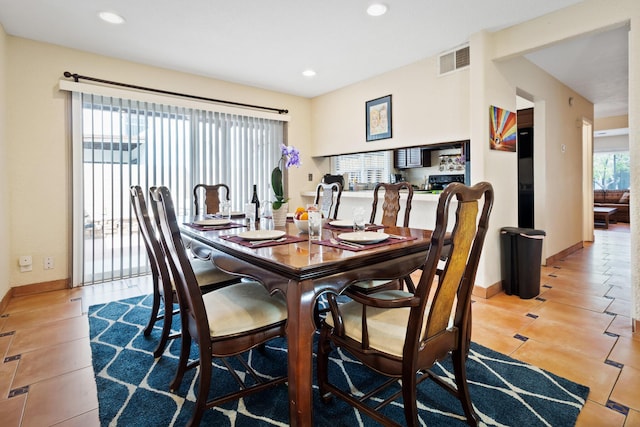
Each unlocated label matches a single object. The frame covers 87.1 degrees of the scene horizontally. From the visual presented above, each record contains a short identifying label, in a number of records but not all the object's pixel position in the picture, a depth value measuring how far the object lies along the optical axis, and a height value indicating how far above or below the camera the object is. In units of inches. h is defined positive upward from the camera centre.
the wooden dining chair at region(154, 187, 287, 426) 53.7 -18.2
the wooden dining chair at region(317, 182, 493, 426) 45.9 -17.8
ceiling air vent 132.4 +62.0
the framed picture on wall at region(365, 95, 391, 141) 165.8 +48.3
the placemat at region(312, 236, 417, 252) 59.5 -5.7
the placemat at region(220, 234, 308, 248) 63.4 -5.4
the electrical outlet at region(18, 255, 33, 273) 126.8 -18.0
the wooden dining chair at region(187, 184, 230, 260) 137.3 +5.8
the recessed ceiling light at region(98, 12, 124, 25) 107.7 +64.6
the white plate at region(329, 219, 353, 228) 88.8 -2.6
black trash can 123.3 -17.9
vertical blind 137.5 +23.3
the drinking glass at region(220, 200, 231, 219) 110.4 +2.0
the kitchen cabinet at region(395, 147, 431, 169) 197.7 +32.9
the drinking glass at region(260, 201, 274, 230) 91.8 -2.0
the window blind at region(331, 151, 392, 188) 199.8 +27.7
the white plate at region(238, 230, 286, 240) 67.4 -4.3
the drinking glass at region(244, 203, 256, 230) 94.3 +0.3
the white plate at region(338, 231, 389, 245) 64.0 -4.7
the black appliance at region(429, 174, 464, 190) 182.4 +18.5
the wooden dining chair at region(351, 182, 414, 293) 103.4 +2.5
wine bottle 110.2 +3.0
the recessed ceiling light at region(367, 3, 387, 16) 103.9 +64.4
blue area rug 59.0 -35.5
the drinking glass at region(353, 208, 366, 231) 75.4 -1.3
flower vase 91.5 -0.3
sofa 339.9 +12.0
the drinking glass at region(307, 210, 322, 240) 69.3 -1.9
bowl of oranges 77.2 -1.7
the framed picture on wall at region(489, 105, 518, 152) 124.7 +32.2
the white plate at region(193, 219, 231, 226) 93.6 -2.2
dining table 47.1 -8.2
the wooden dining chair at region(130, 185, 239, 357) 73.0 -15.9
